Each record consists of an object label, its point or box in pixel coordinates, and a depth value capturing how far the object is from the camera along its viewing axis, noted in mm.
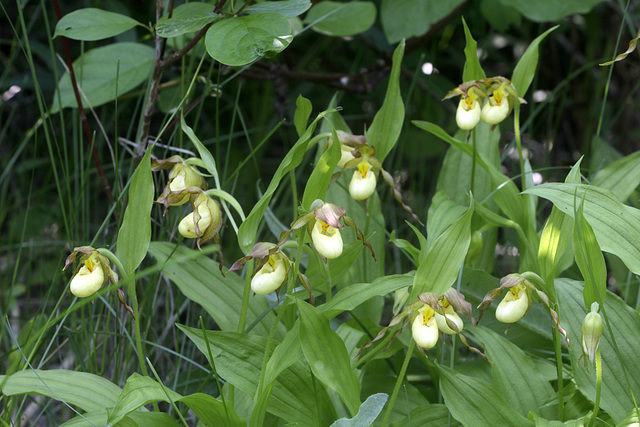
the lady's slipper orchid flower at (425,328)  1555
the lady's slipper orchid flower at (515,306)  1590
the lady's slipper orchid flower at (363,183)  1669
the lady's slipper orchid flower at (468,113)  1693
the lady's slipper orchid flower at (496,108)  1708
